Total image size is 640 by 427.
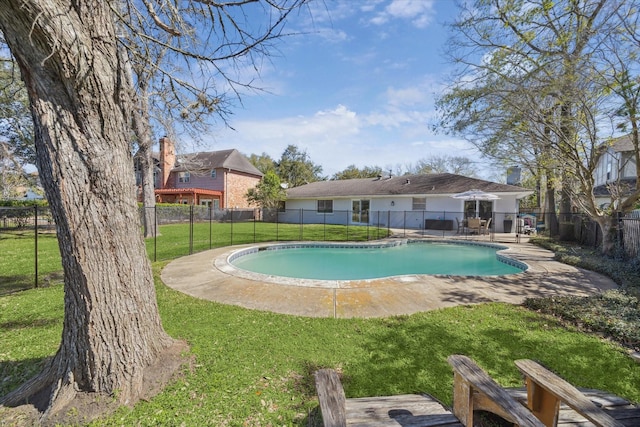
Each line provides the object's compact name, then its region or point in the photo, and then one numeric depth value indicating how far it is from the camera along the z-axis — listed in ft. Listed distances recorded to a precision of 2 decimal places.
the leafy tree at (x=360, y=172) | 124.75
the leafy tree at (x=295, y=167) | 127.54
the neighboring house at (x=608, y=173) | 55.72
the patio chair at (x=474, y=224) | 50.93
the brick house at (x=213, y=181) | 86.43
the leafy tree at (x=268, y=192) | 77.97
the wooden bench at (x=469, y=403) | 5.27
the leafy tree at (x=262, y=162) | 138.92
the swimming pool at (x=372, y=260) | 30.60
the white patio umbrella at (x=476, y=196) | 49.08
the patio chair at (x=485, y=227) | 52.80
